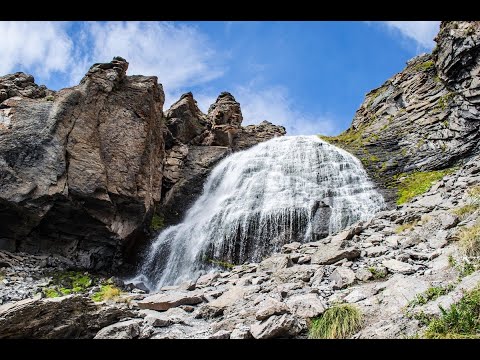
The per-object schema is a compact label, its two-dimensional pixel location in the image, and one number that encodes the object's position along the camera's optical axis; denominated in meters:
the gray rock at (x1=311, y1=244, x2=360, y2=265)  11.53
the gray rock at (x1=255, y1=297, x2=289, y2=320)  6.91
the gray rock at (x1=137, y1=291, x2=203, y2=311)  10.58
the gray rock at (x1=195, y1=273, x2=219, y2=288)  13.83
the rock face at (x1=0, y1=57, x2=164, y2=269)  18.22
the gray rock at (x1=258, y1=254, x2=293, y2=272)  12.48
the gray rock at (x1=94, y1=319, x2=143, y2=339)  7.34
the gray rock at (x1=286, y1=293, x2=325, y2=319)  7.21
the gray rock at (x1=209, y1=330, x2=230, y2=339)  6.99
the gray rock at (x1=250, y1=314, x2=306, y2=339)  6.39
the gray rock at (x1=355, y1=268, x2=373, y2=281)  9.37
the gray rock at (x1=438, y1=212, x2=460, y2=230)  11.25
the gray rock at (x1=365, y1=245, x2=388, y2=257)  11.45
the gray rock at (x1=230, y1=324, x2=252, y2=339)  6.54
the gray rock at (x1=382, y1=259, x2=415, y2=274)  9.05
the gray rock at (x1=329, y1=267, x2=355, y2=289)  9.23
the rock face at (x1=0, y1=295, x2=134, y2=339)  7.12
